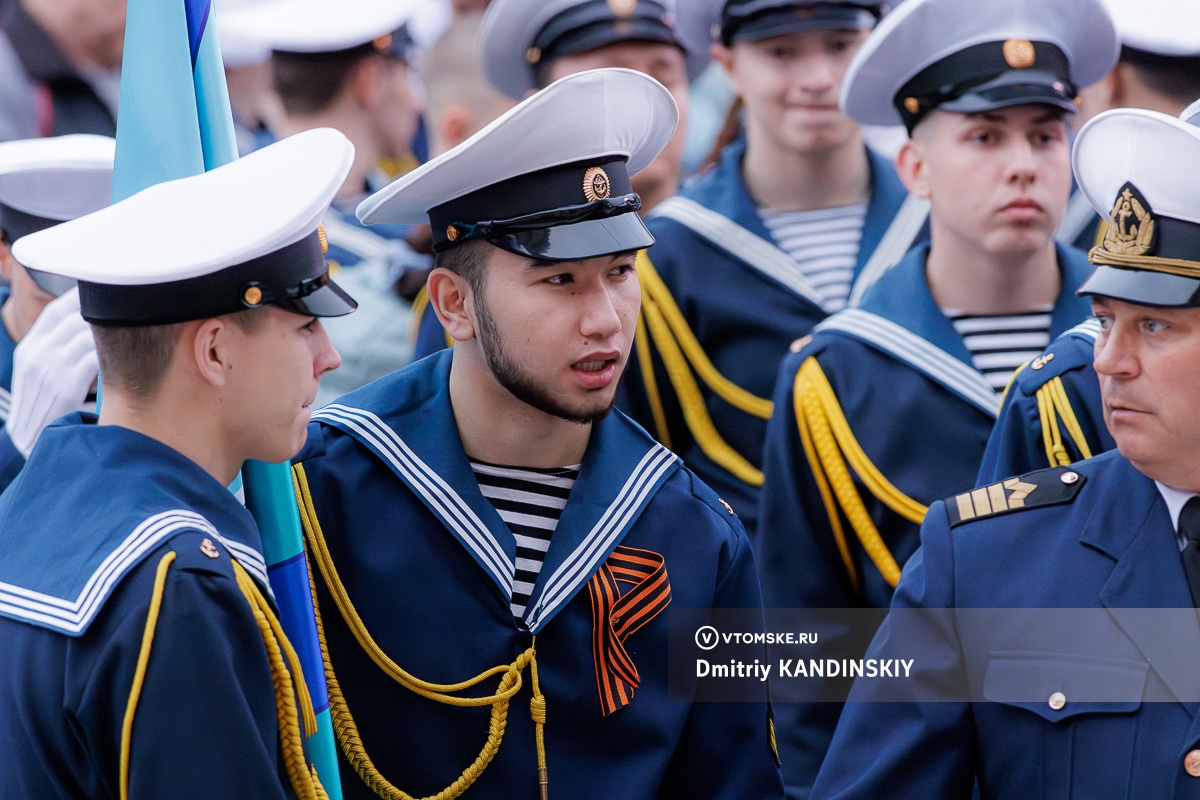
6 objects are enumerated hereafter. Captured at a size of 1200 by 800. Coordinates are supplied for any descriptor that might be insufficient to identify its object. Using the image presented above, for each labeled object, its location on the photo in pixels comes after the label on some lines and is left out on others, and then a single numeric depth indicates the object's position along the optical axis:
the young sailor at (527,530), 6.48
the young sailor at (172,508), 4.95
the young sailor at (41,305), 7.65
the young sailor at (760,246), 10.30
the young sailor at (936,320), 8.64
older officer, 5.93
